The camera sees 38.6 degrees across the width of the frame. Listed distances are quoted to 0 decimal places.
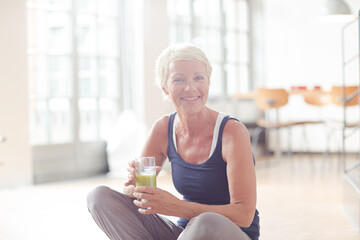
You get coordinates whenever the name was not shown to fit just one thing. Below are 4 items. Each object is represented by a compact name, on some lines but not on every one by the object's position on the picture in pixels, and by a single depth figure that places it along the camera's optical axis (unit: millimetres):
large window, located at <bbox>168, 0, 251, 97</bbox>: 6621
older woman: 1632
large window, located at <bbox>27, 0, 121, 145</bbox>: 5215
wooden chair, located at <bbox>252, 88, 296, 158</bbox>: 5926
